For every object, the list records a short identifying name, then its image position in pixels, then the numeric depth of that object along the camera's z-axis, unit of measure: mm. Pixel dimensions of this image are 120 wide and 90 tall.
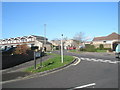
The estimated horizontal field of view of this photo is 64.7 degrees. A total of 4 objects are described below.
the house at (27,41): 42167
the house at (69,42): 66588
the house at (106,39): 38331
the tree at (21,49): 14092
